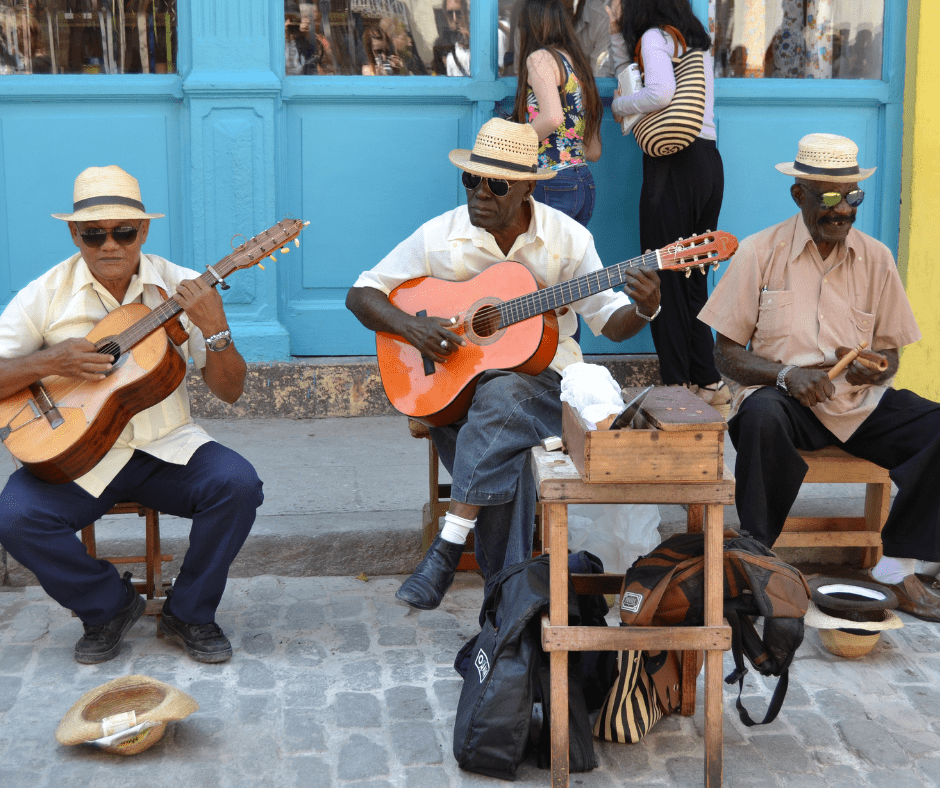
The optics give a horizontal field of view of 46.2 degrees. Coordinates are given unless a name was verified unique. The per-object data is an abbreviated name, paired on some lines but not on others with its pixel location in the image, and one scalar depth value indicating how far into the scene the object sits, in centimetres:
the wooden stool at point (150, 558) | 359
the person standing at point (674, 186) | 497
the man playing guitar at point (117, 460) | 332
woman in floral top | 492
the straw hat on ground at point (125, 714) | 278
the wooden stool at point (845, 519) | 385
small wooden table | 267
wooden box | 261
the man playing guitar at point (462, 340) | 344
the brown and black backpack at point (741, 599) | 282
